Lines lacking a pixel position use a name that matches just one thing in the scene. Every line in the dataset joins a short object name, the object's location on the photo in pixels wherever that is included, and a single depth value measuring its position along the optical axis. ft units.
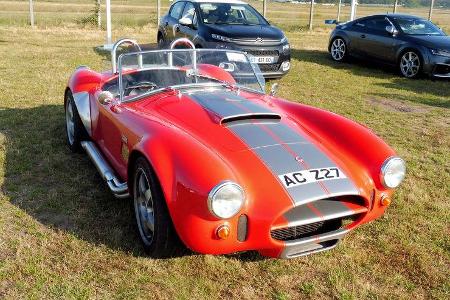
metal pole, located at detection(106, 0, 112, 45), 38.52
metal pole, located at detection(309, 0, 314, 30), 69.29
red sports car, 9.21
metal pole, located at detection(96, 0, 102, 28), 63.68
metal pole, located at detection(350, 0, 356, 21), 53.38
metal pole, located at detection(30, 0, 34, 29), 58.28
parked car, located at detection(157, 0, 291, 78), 30.12
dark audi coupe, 32.65
